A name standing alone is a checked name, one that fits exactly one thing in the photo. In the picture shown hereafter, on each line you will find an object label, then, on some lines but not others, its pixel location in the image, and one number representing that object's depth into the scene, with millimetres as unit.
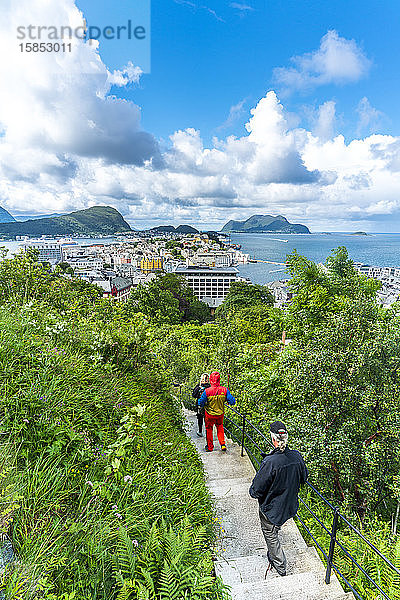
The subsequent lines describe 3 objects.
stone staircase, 2898
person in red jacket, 5066
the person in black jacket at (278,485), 3098
